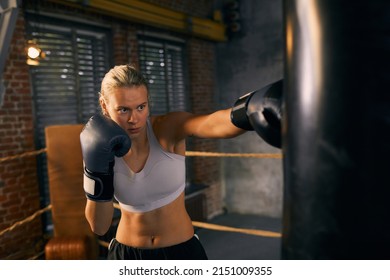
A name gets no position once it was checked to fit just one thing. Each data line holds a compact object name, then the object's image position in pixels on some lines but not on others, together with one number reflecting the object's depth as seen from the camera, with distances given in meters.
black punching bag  0.44
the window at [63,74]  3.16
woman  1.25
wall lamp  2.88
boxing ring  2.49
